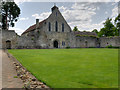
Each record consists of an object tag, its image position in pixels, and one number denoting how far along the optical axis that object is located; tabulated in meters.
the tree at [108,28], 50.15
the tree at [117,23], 47.16
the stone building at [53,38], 29.59
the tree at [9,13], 36.14
